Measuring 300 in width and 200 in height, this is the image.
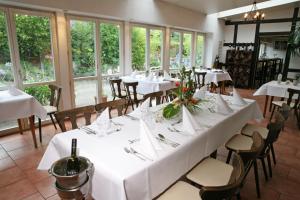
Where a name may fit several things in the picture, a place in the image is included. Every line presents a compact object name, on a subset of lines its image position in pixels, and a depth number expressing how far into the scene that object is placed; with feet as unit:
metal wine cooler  3.56
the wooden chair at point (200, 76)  19.25
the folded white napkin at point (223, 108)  7.48
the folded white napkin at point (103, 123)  5.60
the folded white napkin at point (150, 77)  15.16
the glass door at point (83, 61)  13.80
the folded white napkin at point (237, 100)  8.53
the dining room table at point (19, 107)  8.72
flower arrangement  6.56
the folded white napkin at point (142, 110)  6.63
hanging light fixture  16.00
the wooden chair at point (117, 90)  13.78
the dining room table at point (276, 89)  13.70
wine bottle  3.84
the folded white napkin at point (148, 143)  4.44
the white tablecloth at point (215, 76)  20.43
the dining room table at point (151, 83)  14.19
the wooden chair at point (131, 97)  12.90
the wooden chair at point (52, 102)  10.72
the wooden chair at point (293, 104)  11.87
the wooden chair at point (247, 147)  4.65
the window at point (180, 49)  22.25
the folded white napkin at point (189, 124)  5.65
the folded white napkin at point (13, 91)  9.61
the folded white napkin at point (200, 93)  8.75
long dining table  3.93
